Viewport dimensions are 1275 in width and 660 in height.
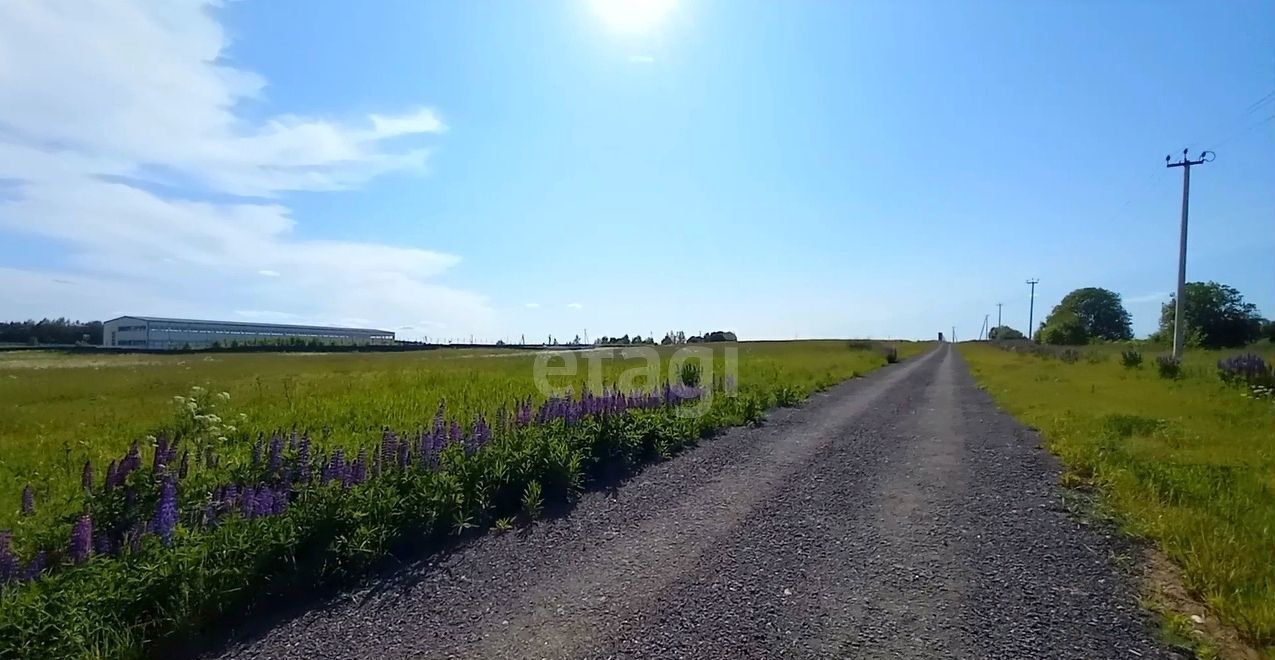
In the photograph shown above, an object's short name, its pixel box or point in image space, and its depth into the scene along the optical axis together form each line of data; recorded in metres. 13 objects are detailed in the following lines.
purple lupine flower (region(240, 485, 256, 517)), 4.49
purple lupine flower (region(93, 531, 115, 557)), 4.12
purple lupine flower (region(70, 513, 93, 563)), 3.93
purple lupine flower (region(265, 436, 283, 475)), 5.68
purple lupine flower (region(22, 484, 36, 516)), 4.60
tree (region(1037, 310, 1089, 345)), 87.56
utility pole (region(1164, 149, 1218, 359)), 24.34
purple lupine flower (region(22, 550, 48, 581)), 3.82
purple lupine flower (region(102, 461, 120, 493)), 4.75
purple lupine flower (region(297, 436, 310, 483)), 5.65
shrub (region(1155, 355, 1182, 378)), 19.35
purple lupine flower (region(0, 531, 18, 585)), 3.72
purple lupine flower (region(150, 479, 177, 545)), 4.14
